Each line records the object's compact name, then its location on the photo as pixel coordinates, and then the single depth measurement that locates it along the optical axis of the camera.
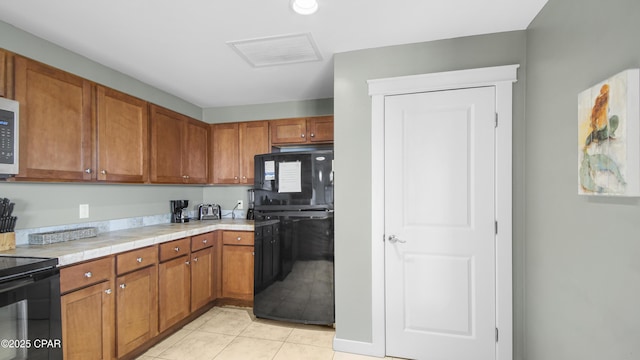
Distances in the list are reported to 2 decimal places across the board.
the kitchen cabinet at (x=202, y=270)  2.77
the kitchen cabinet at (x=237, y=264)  3.06
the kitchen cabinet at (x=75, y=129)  1.78
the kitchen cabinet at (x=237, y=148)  3.44
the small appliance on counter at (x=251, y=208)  3.50
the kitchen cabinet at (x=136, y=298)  1.99
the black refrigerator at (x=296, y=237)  2.53
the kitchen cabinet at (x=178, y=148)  2.77
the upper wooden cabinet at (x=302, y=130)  3.22
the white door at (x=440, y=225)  1.96
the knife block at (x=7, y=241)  1.75
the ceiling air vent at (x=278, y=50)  2.02
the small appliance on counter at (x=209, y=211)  3.54
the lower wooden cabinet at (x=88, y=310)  1.66
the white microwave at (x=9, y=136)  1.58
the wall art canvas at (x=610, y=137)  1.02
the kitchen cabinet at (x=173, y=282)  2.38
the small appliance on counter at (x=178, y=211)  3.21
